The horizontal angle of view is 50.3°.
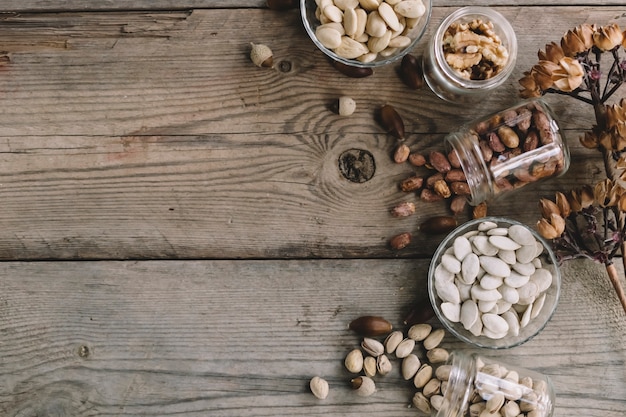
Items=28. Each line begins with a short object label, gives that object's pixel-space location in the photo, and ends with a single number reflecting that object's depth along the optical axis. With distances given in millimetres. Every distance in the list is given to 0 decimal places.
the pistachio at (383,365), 1049
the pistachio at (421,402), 1037
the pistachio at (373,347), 1048
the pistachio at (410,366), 1048
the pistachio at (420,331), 1057
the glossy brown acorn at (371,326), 1047
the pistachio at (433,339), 1059
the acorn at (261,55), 1053
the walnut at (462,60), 1009
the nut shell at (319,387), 1042
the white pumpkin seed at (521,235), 1000
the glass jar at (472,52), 1010
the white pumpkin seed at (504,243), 1000
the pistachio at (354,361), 1047
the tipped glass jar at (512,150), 1004
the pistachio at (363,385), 1041
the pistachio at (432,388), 1035
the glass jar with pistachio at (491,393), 988
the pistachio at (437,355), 1052
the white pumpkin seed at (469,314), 1000
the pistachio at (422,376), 1046
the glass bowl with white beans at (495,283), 1002
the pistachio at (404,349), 1053
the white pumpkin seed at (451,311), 1012
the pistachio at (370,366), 1049
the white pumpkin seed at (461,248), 1015
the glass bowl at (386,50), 1008
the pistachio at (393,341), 1057
